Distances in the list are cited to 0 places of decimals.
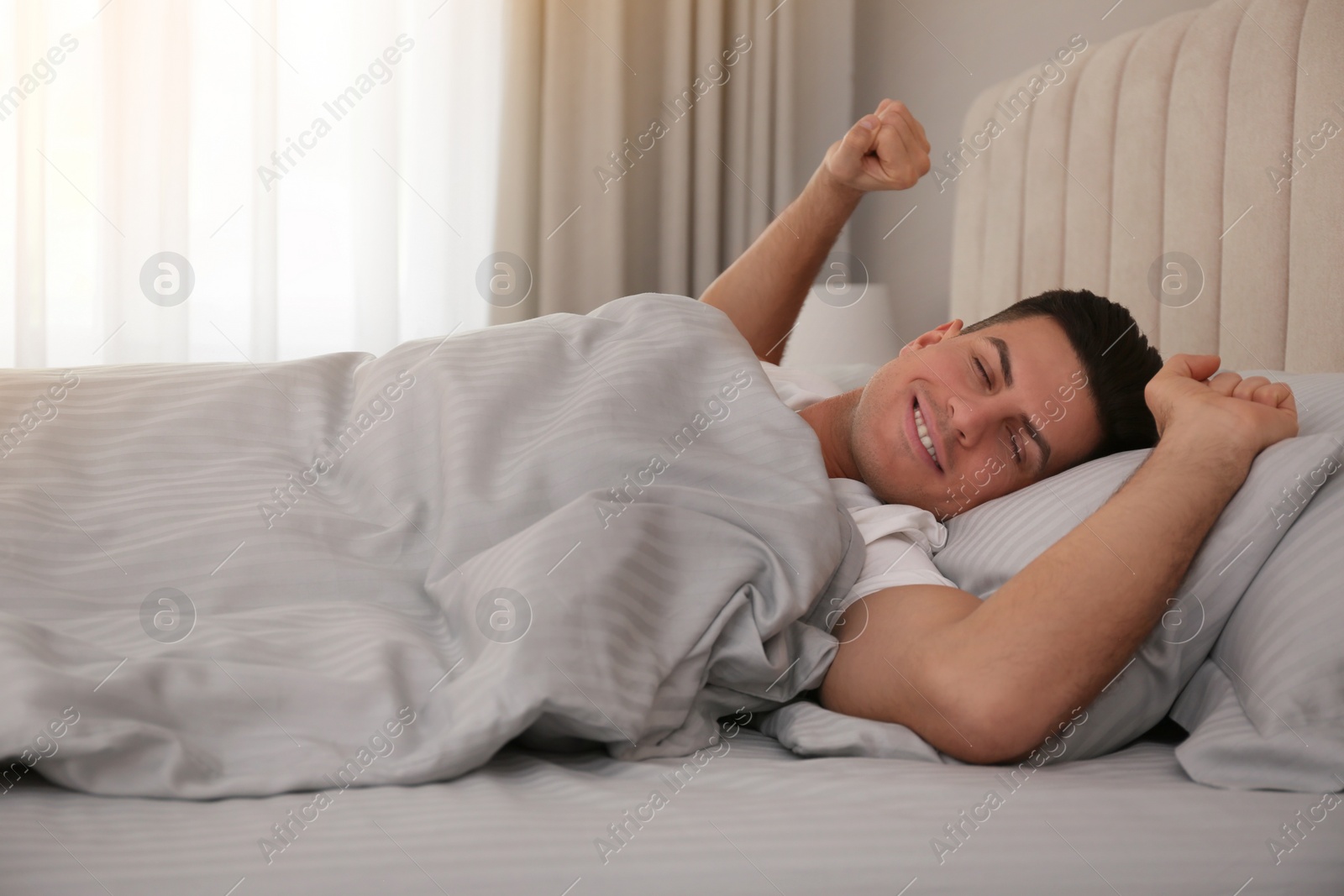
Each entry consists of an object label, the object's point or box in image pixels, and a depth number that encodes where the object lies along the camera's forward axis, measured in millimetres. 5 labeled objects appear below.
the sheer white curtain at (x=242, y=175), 2336
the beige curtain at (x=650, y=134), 2713
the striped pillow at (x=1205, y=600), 804
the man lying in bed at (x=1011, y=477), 746
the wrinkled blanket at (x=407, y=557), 659
